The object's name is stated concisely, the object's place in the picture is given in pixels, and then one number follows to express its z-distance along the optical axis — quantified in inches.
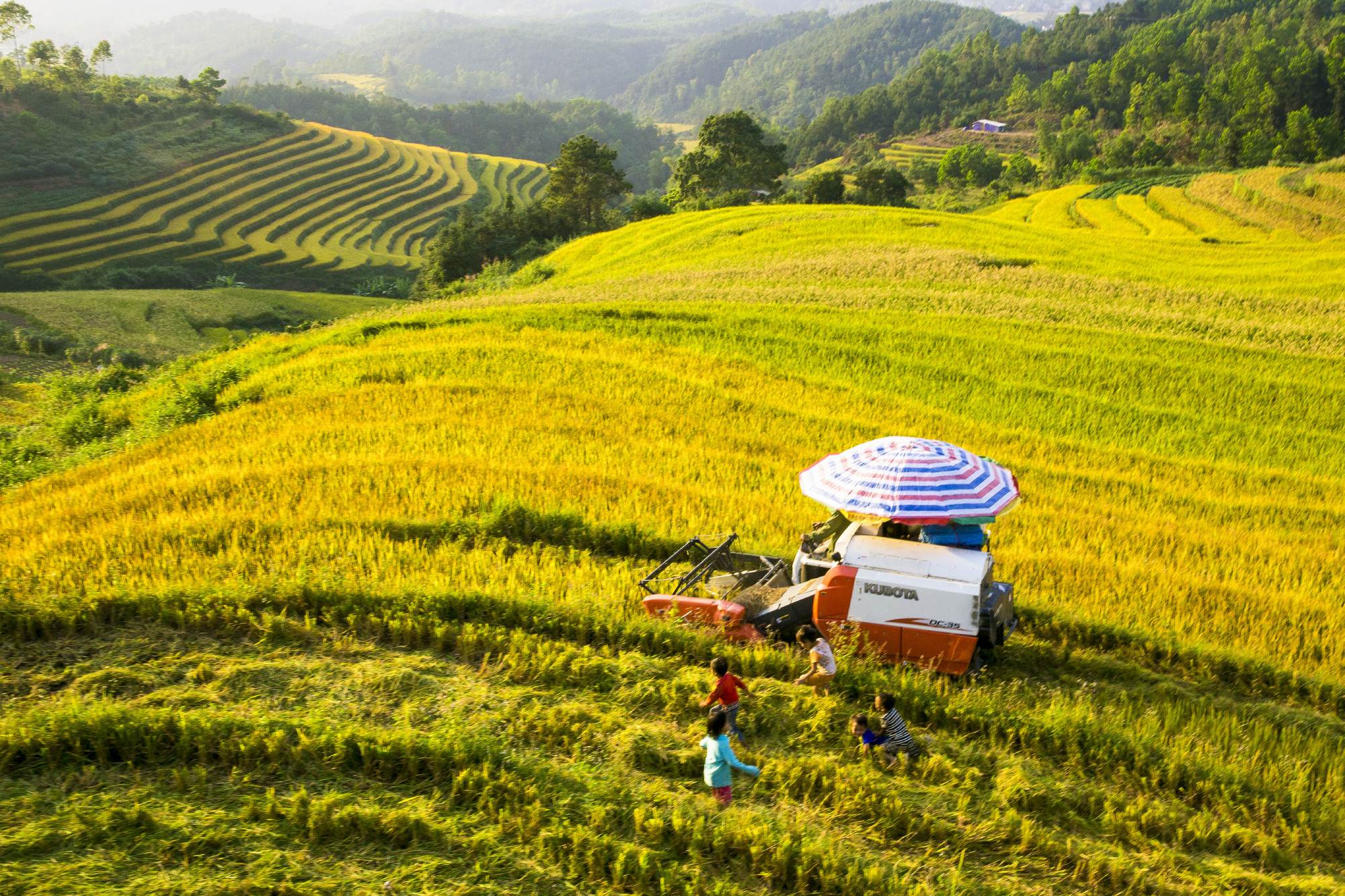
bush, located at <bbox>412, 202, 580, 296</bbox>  2129.7
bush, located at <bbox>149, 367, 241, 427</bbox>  632.4
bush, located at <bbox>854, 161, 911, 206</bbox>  2519.7
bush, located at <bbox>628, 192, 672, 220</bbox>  2345.0
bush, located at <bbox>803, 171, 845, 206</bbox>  2342.5
